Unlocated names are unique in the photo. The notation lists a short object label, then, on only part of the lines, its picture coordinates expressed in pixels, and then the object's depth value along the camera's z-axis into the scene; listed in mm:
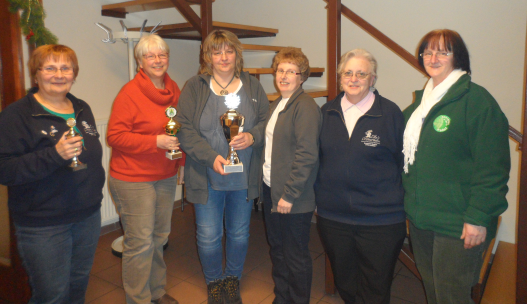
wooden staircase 2740
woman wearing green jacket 1382
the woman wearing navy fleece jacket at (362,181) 1663
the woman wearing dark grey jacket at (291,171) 1770
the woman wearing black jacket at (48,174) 1446
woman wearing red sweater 1883
